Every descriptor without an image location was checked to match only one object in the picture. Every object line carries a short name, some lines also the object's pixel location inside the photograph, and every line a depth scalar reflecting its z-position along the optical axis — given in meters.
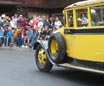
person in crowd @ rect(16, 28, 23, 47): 12.45
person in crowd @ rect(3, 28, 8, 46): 12.89
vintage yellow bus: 5.31
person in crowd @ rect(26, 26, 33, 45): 12.37
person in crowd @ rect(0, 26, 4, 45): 12.97
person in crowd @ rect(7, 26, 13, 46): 12.79
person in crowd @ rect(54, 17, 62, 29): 12.44
